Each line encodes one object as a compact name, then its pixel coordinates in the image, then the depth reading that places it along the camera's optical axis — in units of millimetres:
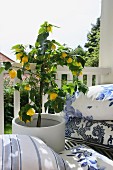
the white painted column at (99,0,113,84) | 1845
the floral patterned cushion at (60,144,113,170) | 936
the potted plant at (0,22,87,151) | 1200
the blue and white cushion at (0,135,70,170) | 721
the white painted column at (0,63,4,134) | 1571
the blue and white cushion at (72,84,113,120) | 1314
